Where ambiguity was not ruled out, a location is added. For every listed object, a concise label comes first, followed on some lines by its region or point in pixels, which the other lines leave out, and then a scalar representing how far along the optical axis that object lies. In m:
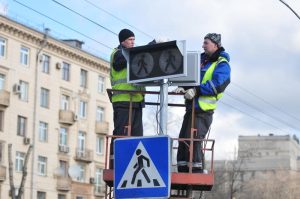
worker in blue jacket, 10.43
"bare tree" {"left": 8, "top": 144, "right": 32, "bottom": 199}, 40.30
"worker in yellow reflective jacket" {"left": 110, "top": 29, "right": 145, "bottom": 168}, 10.94
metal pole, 9.48
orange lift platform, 10.02
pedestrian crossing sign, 8.69
